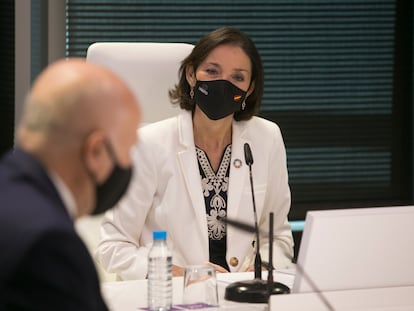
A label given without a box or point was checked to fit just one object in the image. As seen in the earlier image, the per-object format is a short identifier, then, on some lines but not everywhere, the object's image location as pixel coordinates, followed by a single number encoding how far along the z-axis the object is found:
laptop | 3.92
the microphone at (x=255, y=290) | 4.37
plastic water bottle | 4.24
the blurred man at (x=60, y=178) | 2.14
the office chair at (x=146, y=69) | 6.26
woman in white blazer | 5.73
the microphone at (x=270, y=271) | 3.59
